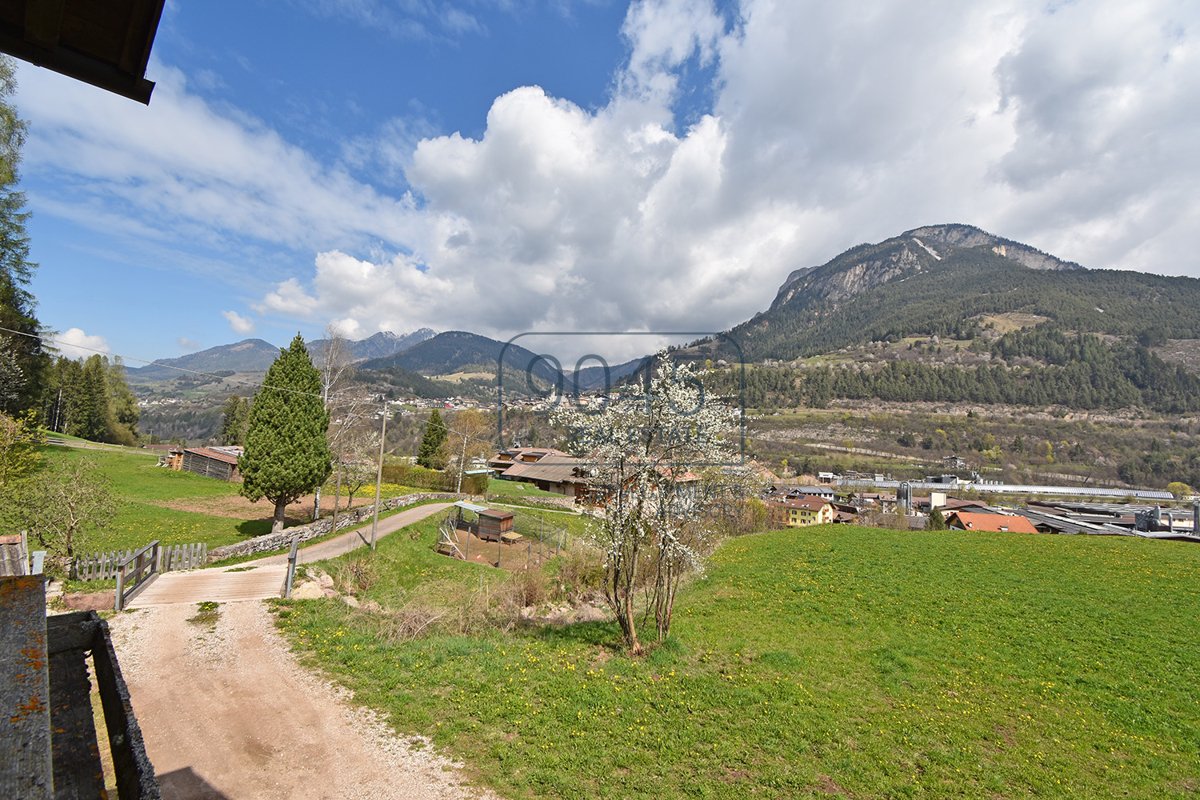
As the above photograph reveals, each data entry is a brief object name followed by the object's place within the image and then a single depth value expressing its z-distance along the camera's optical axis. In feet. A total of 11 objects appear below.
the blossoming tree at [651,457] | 42.32
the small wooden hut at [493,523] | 103.48
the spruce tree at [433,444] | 204.85
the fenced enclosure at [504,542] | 92.99
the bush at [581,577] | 62.28
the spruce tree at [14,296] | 59.88
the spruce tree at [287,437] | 80.07
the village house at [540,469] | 191.31
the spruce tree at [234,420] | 252.42
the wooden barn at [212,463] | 146.92
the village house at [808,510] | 236.43
